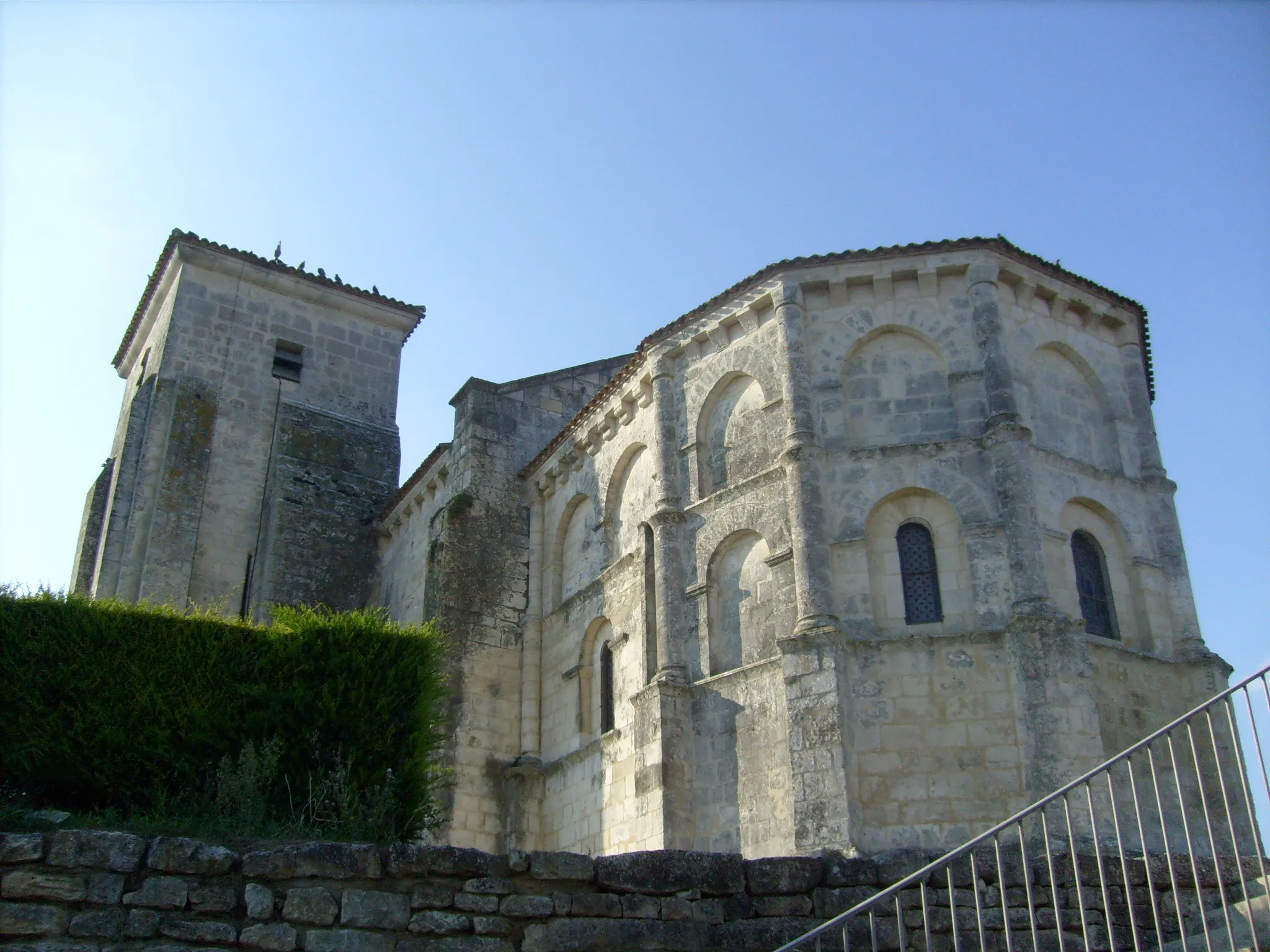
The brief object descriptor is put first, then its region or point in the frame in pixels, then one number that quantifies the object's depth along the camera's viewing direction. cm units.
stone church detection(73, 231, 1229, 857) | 1316
